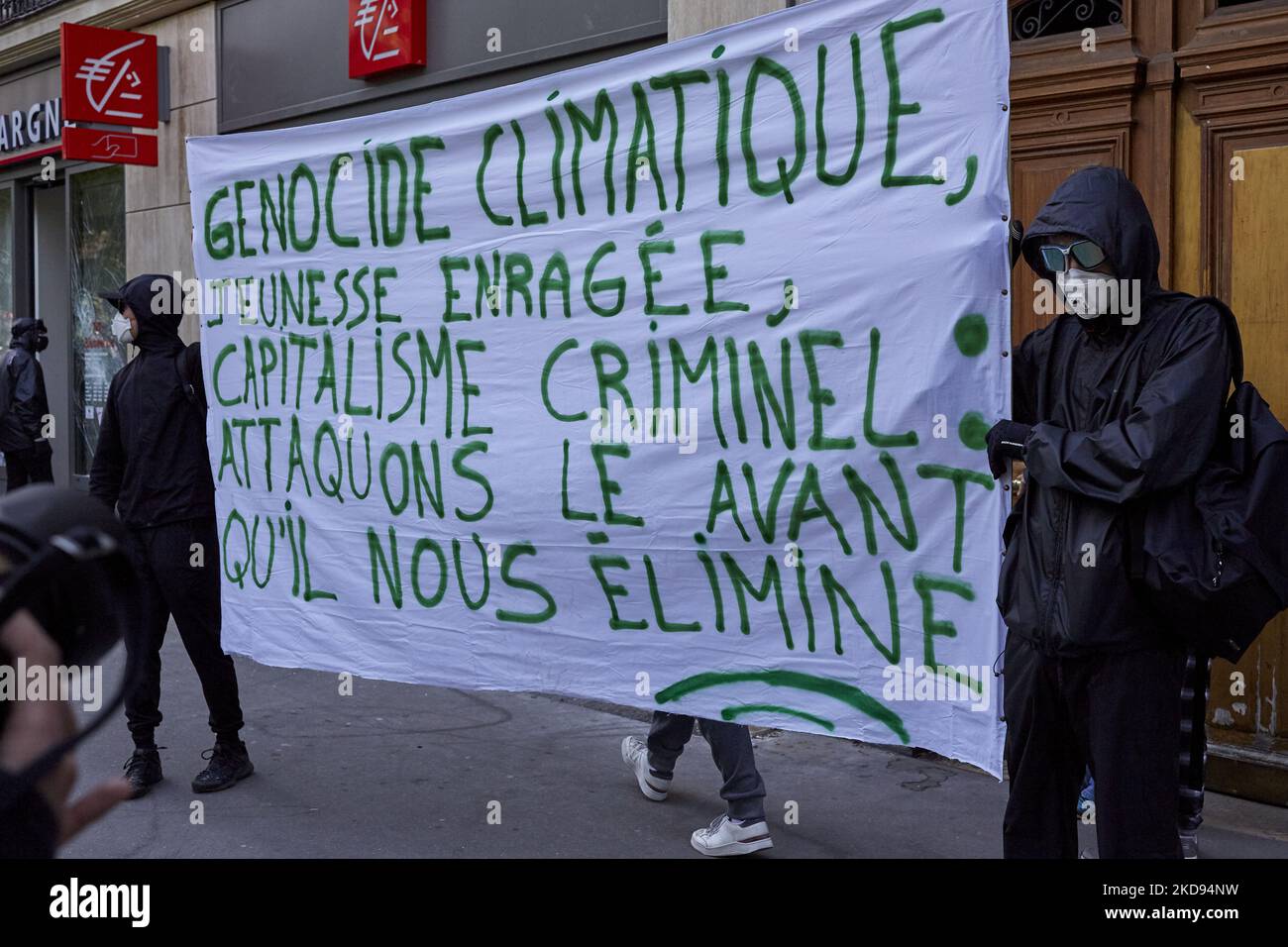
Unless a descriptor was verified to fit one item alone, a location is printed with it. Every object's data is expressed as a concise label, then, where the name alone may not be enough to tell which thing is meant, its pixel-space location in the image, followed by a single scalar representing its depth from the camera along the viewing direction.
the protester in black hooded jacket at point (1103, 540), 2.98
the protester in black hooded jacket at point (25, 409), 11.34
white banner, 3.45
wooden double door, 4.89
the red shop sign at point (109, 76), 10.77
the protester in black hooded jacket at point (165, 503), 5.35
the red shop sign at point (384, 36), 8.90
